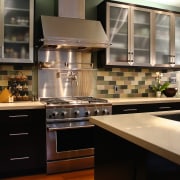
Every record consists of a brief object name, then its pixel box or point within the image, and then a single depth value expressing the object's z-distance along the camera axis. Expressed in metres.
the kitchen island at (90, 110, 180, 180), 1.03
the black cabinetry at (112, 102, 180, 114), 3.13
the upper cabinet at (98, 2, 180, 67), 3.44
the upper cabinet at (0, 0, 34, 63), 2.90
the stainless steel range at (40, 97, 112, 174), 2.71
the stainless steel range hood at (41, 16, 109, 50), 2.90
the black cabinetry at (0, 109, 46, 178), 2.58
